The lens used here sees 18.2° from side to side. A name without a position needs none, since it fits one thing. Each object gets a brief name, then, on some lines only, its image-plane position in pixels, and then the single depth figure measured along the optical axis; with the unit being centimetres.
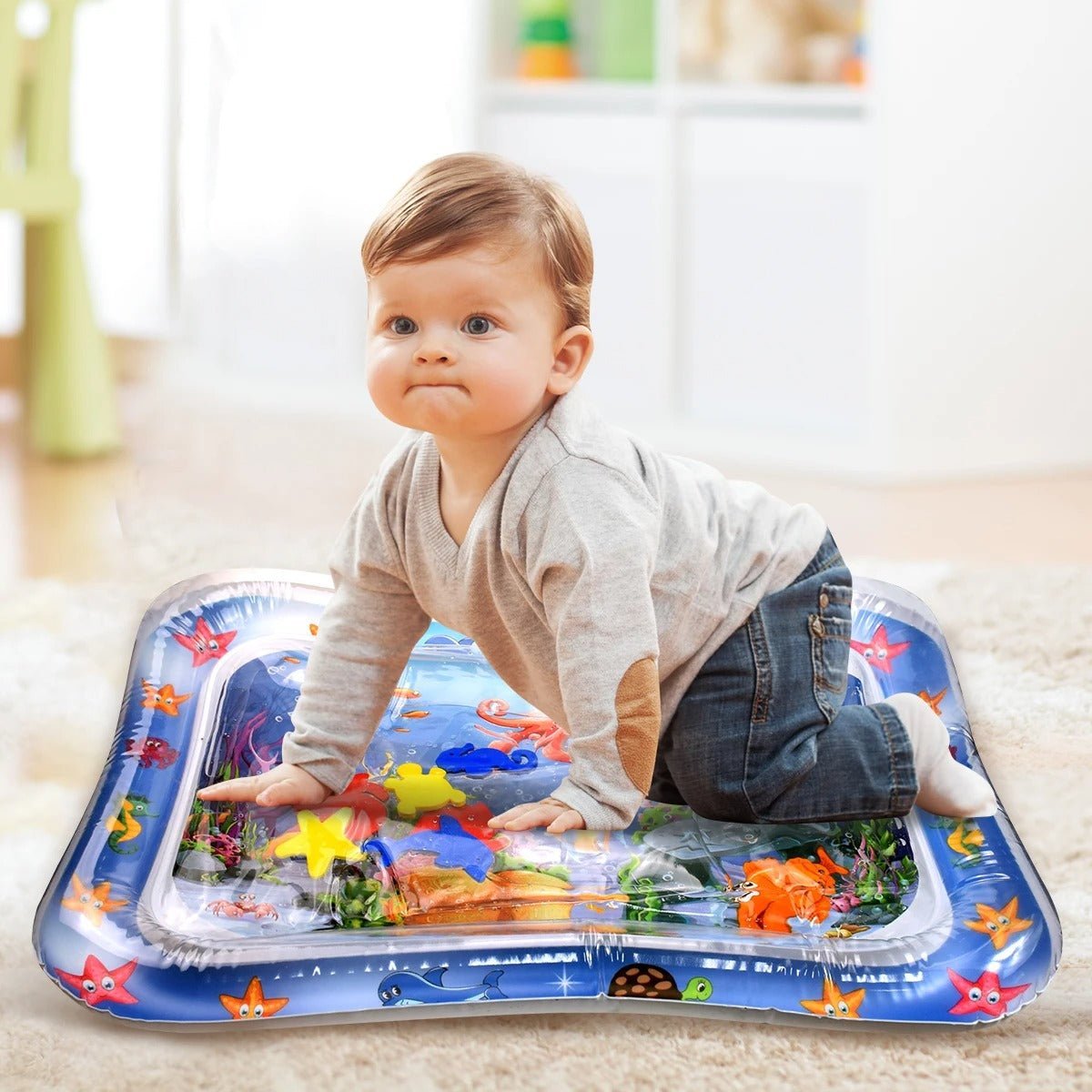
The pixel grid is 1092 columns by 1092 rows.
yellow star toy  200
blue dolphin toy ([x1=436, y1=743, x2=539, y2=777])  213
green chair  349
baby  197
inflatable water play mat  190
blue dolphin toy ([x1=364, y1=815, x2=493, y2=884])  199
